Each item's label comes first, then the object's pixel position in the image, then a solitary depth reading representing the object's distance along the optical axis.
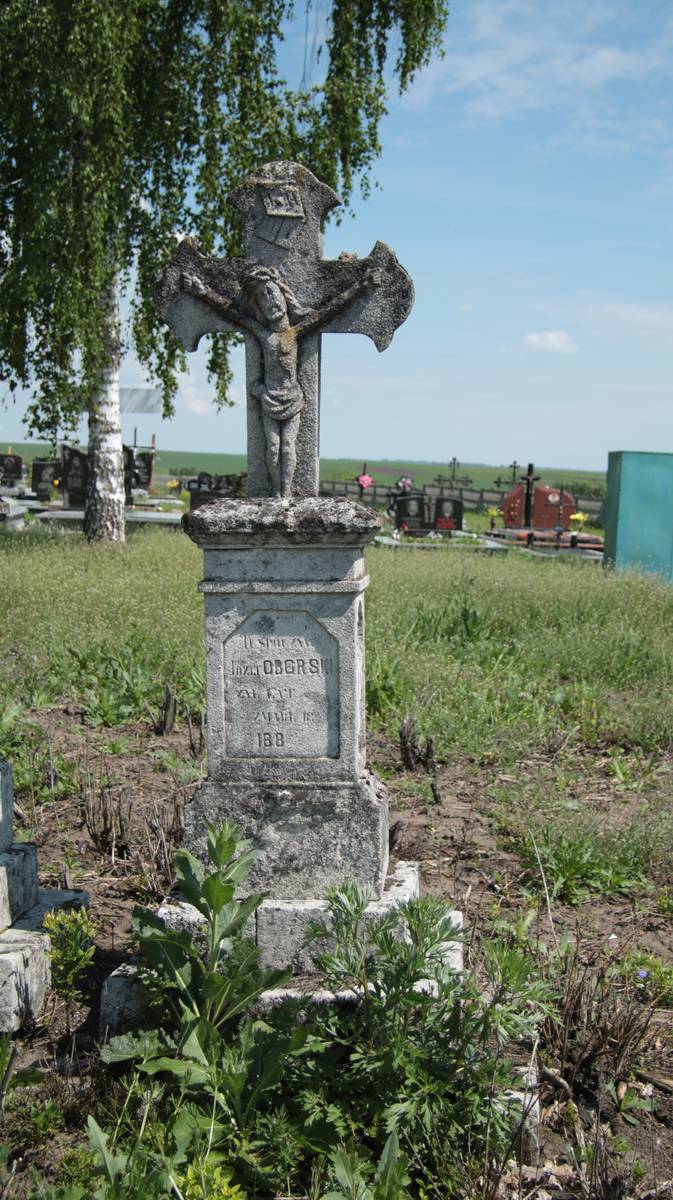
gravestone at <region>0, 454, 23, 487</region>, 29.62
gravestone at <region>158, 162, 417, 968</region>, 3.64
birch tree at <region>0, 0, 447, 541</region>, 11.16
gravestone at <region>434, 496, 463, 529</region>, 20.47
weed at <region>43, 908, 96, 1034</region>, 3.38
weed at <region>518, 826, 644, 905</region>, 4.57
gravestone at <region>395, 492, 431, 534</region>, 20.28
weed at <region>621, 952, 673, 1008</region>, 3.66
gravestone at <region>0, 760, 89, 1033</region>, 3.41
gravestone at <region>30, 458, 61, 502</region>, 26.70
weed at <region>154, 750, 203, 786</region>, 5.60
